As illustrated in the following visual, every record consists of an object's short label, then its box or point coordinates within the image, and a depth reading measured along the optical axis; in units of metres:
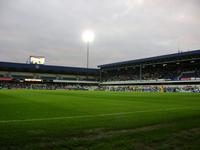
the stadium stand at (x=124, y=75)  57.07
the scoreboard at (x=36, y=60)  90.56
